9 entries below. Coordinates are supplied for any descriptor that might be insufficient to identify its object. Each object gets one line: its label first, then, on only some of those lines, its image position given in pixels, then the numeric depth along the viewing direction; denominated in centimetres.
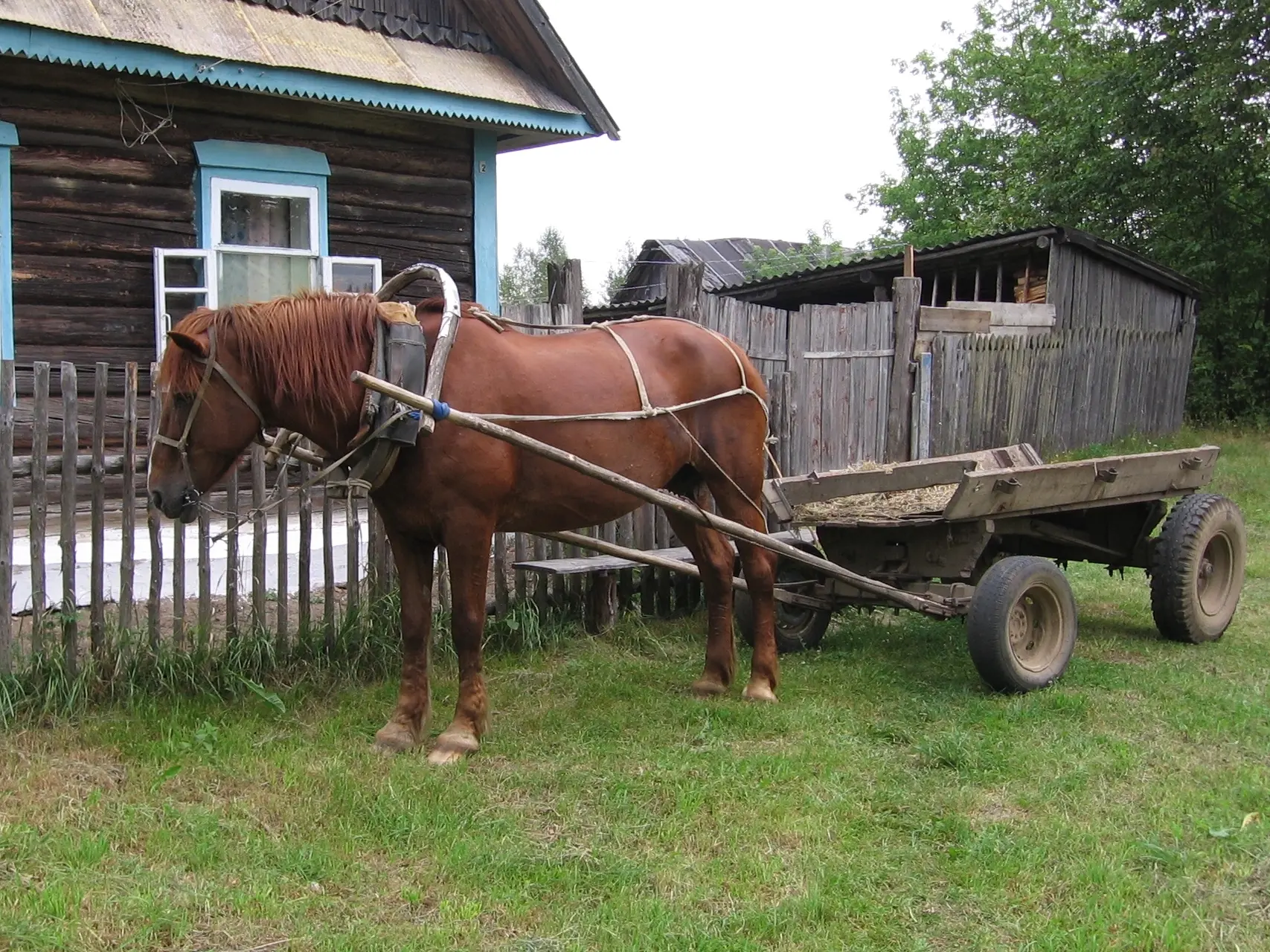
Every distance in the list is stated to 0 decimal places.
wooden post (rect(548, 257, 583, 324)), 670
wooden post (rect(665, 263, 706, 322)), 734
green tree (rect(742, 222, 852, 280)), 3238
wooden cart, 507
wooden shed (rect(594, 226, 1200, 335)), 1502
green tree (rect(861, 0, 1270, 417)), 1770
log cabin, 725
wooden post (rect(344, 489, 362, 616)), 549
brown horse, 417
